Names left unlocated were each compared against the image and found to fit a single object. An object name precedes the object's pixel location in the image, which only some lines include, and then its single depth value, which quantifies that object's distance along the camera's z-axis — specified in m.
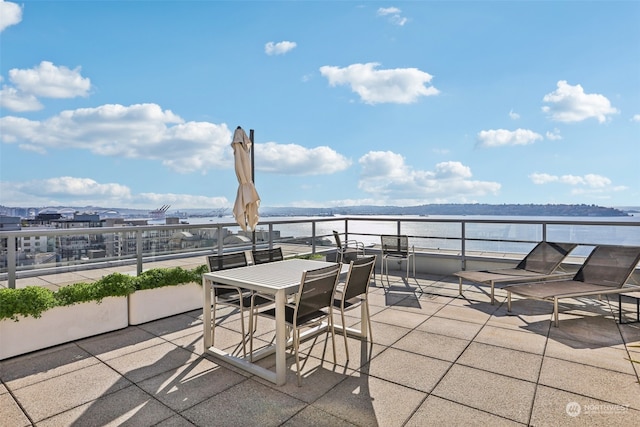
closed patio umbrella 4.61
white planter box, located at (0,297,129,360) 3.26
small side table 4.04
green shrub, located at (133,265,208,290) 4.32
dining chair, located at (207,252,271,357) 3.48
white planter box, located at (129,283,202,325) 4.21
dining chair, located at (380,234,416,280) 6.82
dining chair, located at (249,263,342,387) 2.73
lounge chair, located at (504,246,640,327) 4.14
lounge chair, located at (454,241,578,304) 5.09
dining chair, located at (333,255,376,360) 3.20
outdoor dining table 2.71
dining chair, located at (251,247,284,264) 4.51
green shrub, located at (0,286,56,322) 3.21
